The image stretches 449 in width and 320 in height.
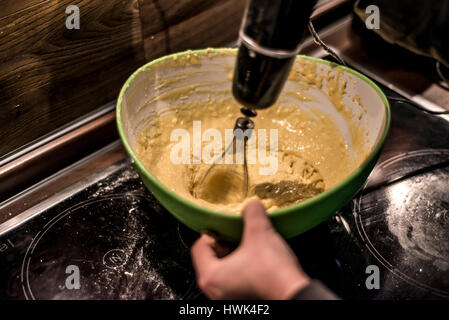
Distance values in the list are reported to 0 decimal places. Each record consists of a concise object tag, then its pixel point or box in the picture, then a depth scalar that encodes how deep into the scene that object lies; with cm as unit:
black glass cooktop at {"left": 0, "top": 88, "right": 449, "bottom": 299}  76
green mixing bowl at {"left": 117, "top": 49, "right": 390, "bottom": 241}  64
